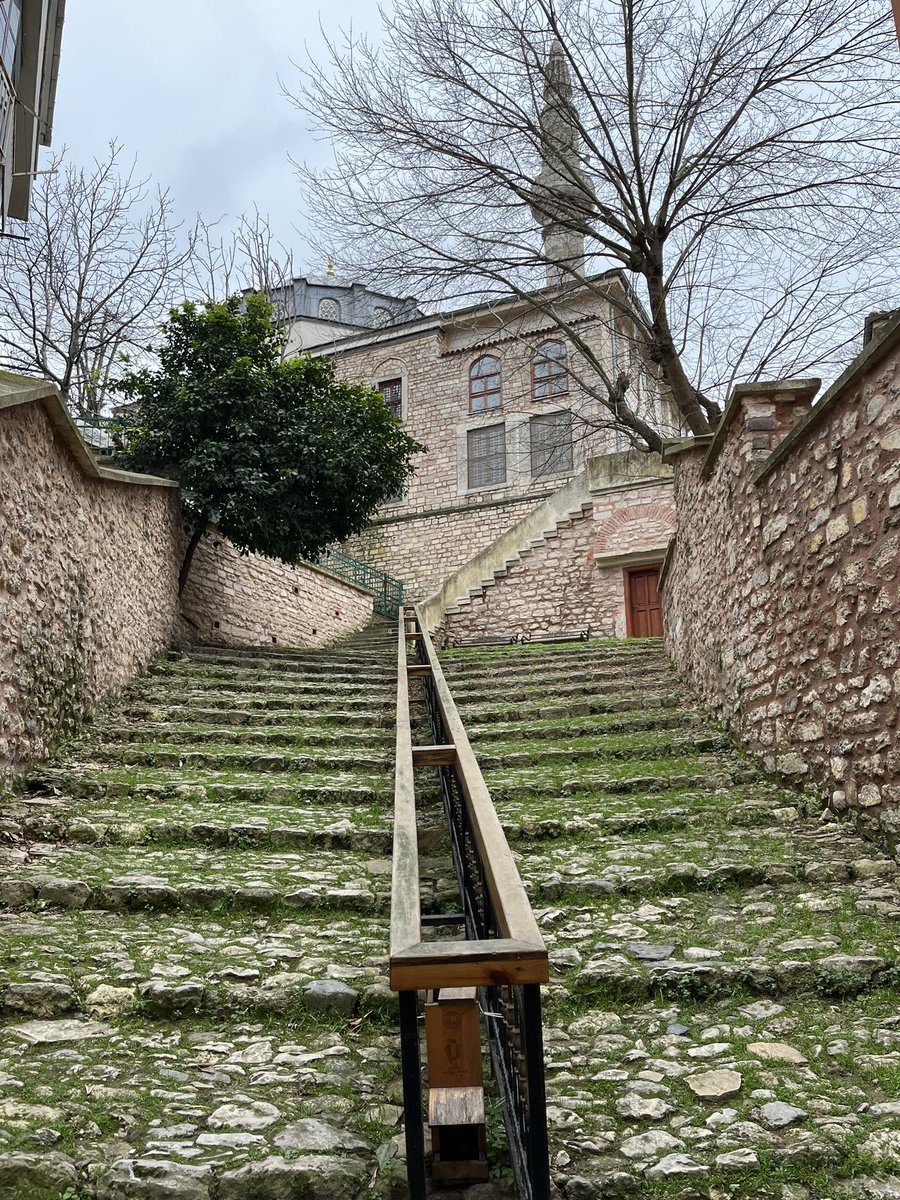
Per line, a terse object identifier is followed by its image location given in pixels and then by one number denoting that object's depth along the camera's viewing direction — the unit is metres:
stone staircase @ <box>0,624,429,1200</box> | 2.13
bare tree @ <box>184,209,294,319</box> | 17.69
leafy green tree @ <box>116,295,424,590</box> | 10.54
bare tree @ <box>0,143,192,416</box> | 15.34
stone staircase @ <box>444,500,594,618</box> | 14.95
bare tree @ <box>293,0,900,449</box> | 9.85
